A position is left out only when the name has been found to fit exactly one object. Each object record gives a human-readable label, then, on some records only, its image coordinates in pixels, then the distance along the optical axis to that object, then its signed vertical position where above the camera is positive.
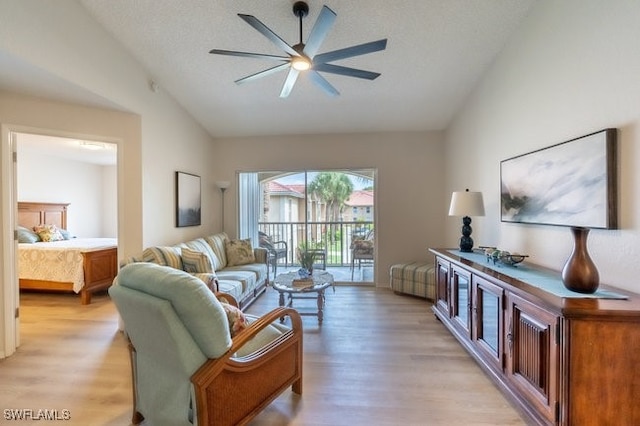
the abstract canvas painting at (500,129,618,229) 1.83 +0.20
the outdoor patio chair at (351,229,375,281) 4.95 -0.61
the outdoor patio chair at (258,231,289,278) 5.21 -0.65
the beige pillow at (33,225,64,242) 4.82 -0.32
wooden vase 1.63 -0.32
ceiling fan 1.86 +1.13
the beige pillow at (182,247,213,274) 3.02 -0.50
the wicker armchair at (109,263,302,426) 1.40 -0.71
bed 3.91 -0.72
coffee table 3.13 -0.78
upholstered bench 3.95 -0.91
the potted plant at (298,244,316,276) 3.46 -0.57
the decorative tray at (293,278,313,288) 3.17 -0.75
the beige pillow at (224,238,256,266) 4.38 -0.59
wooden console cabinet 1.43 -0.74
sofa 2.92 -0.60
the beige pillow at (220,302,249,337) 1.77 -0.65
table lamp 3.02 +0.06
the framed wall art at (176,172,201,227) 3.92 +0.18
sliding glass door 5.01 -0.04
